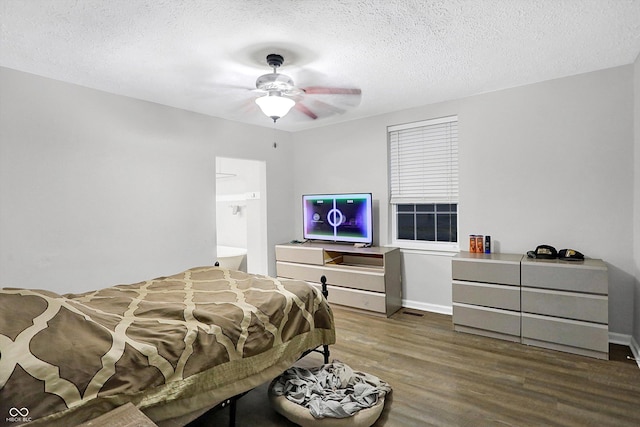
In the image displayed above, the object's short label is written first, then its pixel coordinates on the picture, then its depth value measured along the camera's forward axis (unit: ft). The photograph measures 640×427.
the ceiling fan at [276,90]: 8.91
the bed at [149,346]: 4.40
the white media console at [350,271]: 13.57
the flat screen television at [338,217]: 14.96
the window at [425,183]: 13.73
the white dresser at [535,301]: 9.57
